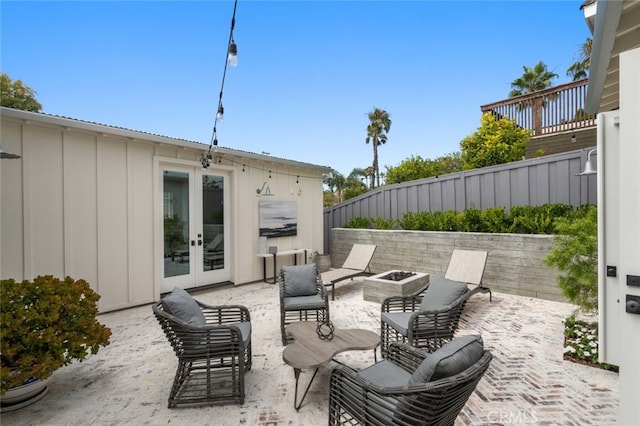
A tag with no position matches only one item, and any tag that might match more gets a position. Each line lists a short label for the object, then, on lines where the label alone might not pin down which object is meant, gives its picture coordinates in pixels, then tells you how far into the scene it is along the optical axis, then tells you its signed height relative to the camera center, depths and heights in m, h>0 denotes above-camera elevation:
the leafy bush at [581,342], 3.21 -1.56
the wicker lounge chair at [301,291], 4.03 -1.13
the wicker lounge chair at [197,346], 2.64 -1.19
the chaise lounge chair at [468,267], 5.60 -1.09
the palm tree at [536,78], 16.94 +7.57
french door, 6.10 -0.27
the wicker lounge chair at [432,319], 3.07 -1.16
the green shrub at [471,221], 6.92 -0.23
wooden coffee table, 2.54 -1.24
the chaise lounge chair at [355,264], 6.44 -1.26
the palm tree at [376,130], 24.53 +6.76
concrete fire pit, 5.43 -1.38
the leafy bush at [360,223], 9.20 -0.32
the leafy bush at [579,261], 3.71 -0.65
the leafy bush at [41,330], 2.42 -0.99
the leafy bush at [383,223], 8.62 -0.31
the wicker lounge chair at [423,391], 1.59 -1.02
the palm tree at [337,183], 25.50 +2.54
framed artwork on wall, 7.67 -0.14
